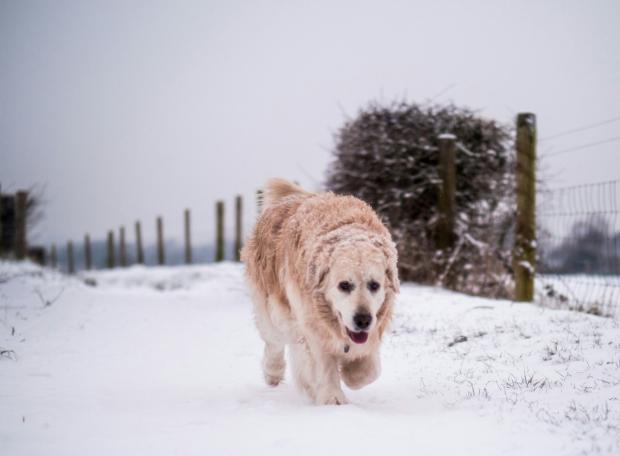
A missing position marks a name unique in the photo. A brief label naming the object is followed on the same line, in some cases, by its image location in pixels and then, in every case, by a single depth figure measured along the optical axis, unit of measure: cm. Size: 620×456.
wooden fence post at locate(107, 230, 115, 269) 2853
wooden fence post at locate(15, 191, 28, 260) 1814
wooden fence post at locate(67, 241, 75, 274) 3238
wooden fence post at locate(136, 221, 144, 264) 2491
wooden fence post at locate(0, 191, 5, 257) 1812
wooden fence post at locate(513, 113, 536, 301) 696
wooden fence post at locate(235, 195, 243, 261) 1881
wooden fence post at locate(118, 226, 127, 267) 2680
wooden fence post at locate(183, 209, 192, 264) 2139
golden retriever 380
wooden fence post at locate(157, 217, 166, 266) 2294
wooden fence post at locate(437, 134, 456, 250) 875
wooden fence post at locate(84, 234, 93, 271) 3103
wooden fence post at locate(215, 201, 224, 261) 1969
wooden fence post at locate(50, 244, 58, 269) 3316
